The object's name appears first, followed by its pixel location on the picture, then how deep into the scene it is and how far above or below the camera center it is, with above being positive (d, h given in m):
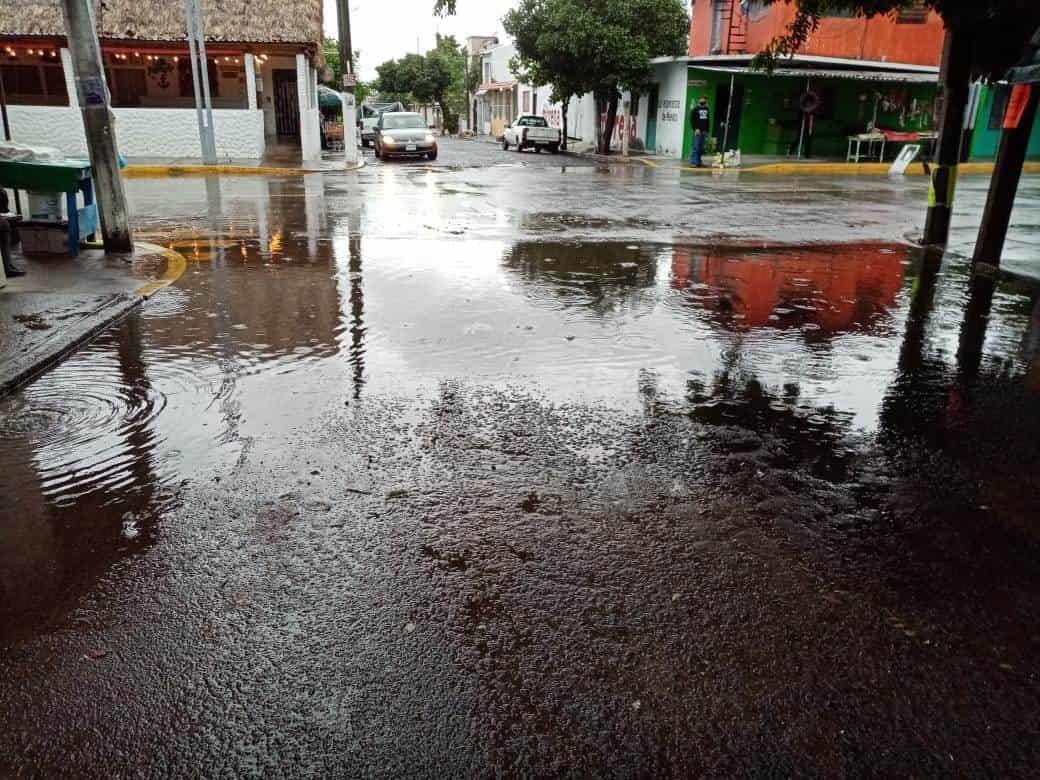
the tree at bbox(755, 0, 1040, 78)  8.88 +1.03
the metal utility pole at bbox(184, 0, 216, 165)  21.67 +0.46
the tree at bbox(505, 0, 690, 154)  30.34 +2.54
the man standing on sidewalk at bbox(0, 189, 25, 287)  8.04 -1.44
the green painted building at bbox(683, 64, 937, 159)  30.75 +0.28
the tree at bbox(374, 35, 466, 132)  63.84 +1.94
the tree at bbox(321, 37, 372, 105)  52.08 +2.83
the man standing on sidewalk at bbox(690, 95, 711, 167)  27.80 -0.51
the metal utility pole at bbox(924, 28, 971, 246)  10.29 -0.19
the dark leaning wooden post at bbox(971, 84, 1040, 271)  9.14 -0.63
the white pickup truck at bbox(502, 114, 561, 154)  35.62 -1.09
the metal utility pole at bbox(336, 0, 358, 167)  24.20 +0.51
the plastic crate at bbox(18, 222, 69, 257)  9.54 -1.57
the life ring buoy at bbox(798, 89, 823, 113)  30.56 +0.45
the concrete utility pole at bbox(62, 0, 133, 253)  8.62 -0.17
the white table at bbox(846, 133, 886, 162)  30.06 -1.02
